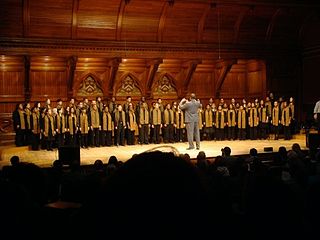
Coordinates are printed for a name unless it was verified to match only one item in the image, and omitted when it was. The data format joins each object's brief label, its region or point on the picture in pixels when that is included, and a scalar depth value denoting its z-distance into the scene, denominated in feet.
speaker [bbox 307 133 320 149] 32.09
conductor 42.45
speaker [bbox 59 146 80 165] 28.14
